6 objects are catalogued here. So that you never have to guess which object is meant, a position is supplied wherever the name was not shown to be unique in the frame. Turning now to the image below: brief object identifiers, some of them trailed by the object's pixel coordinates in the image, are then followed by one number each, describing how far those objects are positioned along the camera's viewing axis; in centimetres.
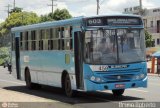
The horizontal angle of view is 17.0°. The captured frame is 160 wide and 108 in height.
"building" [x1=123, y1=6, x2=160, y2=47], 9094
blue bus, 1792
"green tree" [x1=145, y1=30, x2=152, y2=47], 8246
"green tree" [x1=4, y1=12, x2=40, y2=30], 13300
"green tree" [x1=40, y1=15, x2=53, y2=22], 10555
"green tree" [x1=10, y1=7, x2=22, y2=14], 14312
